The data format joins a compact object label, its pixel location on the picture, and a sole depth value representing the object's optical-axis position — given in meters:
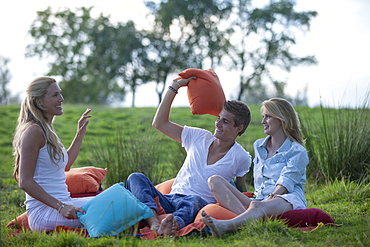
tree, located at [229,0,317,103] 24.66
